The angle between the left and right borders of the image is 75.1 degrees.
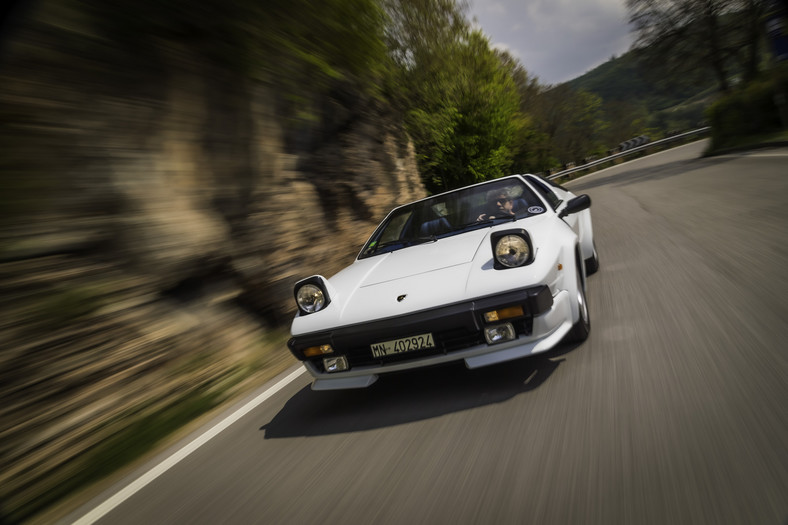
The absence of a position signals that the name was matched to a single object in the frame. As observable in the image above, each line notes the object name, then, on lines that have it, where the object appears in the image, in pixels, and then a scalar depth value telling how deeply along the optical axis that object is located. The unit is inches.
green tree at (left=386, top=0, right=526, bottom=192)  619.8
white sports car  113.6
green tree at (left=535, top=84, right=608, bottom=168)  1720.0
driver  165.0
